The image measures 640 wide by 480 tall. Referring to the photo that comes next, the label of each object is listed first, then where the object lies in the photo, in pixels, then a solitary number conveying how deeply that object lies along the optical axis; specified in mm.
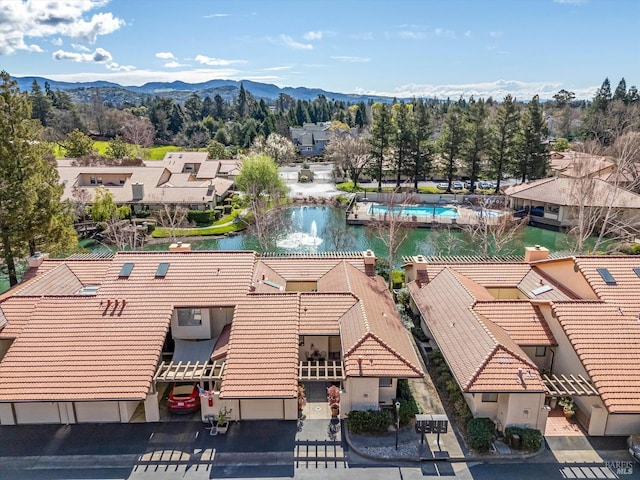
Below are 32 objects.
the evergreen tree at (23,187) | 25219
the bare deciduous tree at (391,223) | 29156
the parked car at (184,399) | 16875
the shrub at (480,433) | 14812
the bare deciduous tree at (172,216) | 45031
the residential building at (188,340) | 15922
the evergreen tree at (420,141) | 61469
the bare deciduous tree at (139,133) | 84731
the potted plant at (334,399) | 16853
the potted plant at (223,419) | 15941
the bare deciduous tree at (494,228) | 34625
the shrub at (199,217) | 48688
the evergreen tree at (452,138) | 60781
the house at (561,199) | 41250
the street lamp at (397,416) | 15230
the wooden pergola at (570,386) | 15376
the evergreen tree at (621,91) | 97125
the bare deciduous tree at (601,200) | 36500
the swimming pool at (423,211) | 51119
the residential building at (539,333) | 15328
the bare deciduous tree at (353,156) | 66375
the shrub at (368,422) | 15703
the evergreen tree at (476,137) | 58625
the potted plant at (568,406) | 16617
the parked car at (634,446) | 14516
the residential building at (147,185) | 50750
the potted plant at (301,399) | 17141
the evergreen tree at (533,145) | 56406
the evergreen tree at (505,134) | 57125
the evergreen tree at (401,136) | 61031
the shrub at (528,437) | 14820
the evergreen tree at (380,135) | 62219
